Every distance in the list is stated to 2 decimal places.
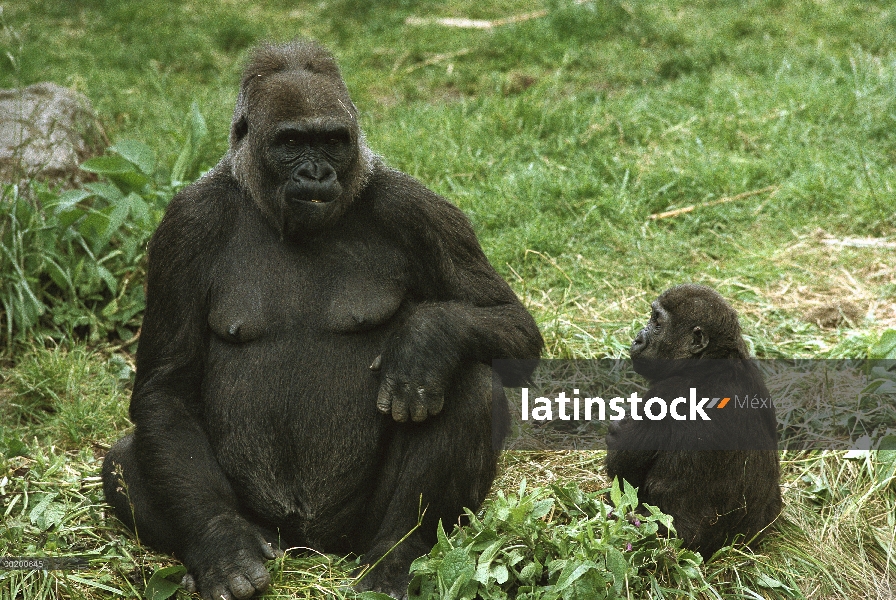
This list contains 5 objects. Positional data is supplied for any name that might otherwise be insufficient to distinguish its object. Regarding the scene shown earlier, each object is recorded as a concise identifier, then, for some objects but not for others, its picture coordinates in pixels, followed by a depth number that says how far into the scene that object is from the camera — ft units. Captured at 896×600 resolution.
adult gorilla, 23.75
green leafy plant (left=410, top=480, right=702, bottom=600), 21.99
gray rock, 40.93
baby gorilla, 24.72
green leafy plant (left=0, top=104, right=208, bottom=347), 37.24
